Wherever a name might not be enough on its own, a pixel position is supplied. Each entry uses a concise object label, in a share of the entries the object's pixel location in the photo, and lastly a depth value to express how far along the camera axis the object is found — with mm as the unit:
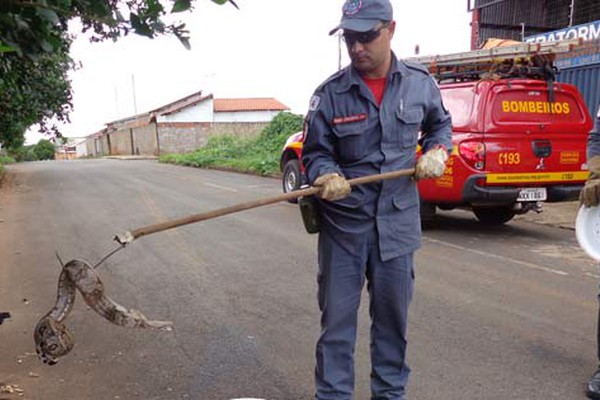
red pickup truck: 6793
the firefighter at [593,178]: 3224
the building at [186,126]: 38000
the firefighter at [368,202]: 2719
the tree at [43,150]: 69625
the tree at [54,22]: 2170
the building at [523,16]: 17164
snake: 2537
